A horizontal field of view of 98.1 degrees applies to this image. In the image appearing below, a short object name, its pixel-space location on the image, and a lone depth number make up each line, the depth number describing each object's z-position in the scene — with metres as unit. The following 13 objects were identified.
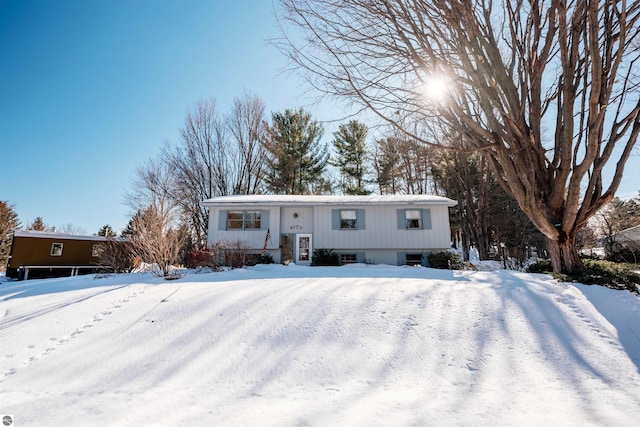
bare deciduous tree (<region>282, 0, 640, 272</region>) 5.62
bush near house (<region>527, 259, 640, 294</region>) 5.18
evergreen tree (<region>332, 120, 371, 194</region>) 23.67
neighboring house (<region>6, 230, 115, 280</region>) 15.31
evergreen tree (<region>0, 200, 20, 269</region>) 20.72
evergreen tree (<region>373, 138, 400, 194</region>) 23.05
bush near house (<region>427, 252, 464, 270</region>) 12.59
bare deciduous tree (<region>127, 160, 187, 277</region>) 8.50
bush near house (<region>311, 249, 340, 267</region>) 13.48
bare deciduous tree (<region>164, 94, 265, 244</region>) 20.91
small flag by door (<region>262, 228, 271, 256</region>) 13.99
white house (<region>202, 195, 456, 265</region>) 14.38
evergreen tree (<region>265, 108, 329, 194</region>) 21.62
